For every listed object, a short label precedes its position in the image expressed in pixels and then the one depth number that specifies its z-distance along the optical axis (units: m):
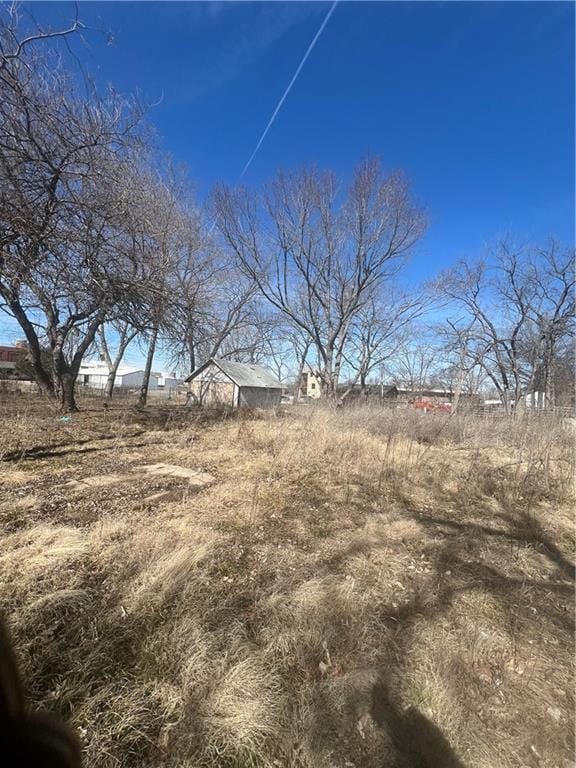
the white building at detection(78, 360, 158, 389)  54.66
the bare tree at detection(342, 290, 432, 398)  20.67
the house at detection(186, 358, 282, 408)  22.28
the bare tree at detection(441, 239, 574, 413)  19.70
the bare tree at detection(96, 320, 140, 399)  18.84
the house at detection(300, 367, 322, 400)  47.49
